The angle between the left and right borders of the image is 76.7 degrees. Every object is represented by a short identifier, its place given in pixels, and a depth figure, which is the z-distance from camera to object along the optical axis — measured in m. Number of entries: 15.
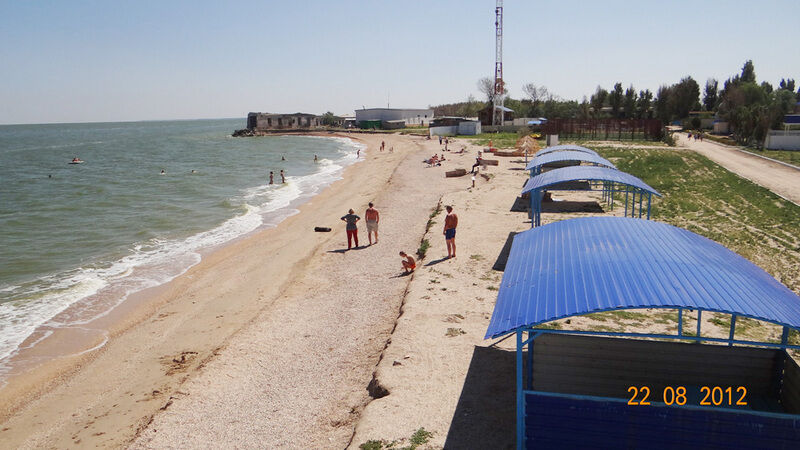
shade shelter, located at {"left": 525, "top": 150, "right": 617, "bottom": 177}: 20.53
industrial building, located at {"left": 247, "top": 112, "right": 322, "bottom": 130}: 107.06
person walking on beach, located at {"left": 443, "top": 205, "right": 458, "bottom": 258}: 14.10
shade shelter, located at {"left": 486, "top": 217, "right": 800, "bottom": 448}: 5.45
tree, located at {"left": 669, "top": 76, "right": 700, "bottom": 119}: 77.56
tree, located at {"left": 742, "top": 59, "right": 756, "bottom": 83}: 99.62
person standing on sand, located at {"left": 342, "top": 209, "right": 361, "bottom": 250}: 16.98
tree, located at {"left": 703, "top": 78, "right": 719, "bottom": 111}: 90.31
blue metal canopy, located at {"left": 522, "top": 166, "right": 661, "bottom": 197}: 15.17
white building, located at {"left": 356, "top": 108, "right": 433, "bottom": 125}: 102.19
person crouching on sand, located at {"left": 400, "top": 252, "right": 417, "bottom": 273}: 14.04
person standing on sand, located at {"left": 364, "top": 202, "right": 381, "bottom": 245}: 17.36
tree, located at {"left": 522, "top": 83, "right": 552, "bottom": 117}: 115.50
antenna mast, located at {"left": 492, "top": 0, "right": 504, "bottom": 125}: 71.81
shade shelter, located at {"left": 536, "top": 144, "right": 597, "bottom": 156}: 26.02
